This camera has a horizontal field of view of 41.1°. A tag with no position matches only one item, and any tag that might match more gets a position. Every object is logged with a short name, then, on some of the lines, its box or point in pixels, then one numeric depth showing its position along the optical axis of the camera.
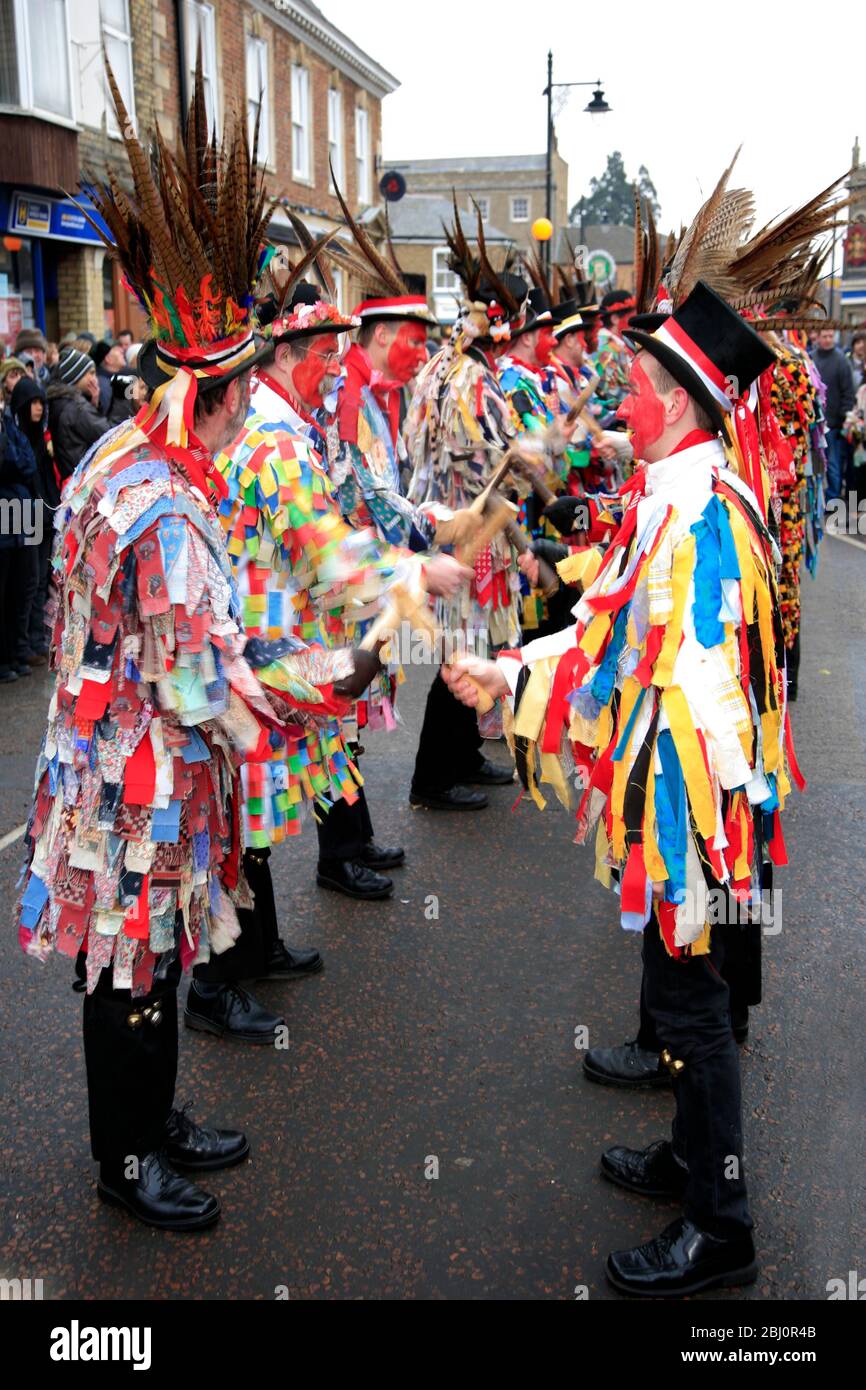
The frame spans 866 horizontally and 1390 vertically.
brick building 13.70
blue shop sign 13.92
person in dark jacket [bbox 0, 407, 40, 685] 7.55
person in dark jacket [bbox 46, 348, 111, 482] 8.30
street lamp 19.77
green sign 15.28
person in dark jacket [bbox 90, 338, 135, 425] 9.09
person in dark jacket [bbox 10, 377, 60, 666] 7.99
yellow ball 13.79
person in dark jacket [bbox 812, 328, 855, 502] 13.18
